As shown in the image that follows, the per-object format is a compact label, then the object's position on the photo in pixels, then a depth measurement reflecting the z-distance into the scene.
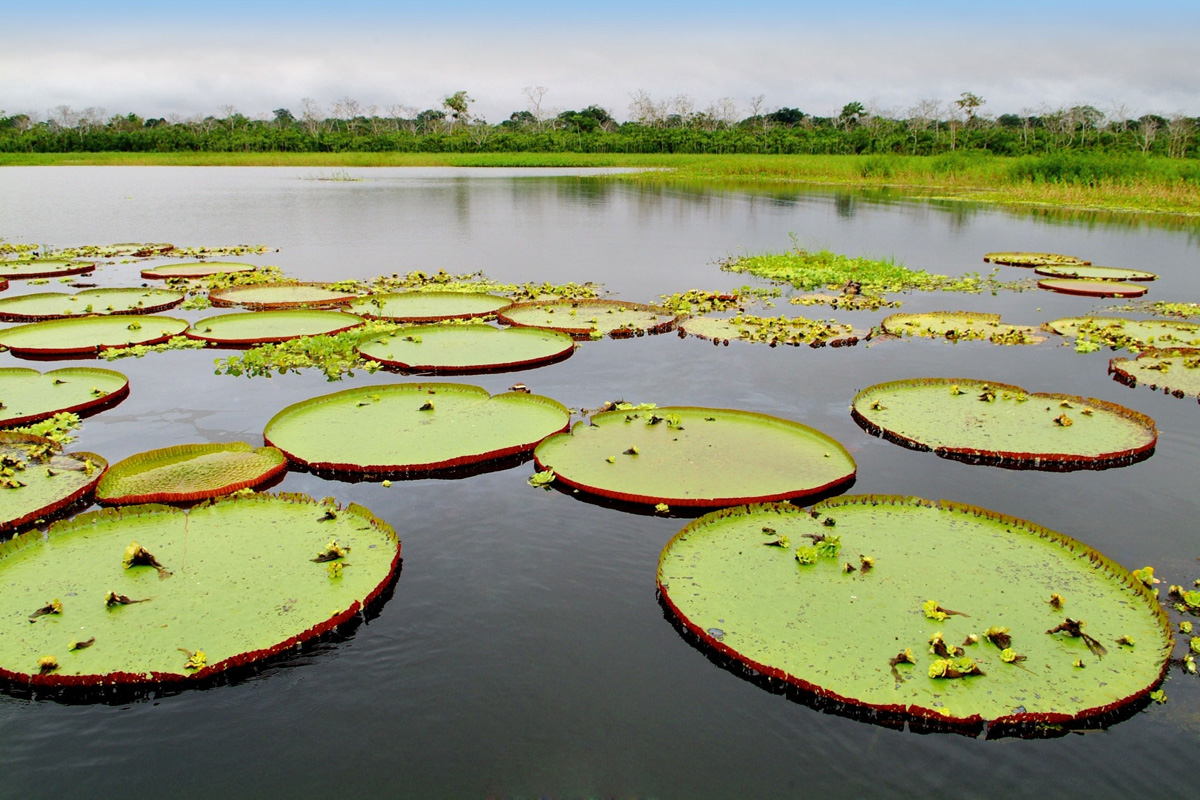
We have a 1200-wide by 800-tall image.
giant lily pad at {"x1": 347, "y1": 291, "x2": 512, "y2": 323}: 9.45
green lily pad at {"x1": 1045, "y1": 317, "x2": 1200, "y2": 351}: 8.43
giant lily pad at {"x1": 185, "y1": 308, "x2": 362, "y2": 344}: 8.46
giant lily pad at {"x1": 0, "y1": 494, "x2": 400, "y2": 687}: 3.16
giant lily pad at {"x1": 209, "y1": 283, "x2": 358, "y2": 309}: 10.16
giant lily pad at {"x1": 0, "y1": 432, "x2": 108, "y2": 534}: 4.35
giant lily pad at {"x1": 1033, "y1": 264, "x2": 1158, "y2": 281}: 12.44
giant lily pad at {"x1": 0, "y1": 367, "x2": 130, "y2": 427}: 5.95
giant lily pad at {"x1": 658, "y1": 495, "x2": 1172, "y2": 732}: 3.02
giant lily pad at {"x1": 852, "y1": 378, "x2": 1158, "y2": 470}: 5.37
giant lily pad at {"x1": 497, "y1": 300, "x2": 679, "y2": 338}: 9.02
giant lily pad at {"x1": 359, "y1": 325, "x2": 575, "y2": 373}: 7.43
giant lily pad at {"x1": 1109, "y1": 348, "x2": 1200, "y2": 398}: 6.91
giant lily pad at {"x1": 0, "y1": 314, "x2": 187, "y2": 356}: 7.93
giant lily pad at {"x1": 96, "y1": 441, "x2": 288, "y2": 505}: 4.54
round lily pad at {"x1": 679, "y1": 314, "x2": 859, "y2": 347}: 8.79
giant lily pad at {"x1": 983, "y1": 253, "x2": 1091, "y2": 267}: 13.98
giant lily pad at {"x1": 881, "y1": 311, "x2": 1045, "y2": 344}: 8.85
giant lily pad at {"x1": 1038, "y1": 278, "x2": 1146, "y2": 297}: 11.27
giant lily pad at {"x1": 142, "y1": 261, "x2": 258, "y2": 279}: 12.55
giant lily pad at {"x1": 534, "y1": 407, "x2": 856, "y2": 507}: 4.75
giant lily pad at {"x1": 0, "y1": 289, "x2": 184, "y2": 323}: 9.55
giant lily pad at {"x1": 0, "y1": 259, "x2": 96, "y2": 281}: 12.34
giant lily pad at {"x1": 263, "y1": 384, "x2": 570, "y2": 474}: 5.20
